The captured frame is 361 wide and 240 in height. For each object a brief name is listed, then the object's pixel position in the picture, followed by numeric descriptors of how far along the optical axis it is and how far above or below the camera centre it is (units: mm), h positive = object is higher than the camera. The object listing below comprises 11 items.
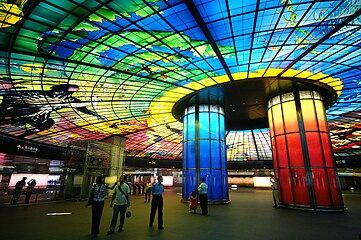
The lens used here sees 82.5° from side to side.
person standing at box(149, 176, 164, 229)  8266 -1036
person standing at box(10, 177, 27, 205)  14723 -1176
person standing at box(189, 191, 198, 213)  12061 -1509
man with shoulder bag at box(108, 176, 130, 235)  7687 -886
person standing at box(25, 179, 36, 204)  15425 -1392
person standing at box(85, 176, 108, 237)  7073 -899
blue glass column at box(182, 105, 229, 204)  17656 +2117
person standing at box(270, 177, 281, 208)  15047 -1207
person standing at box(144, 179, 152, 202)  19238 -1270
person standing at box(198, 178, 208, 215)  11867 -1203
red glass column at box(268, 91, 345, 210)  13773 +1551
